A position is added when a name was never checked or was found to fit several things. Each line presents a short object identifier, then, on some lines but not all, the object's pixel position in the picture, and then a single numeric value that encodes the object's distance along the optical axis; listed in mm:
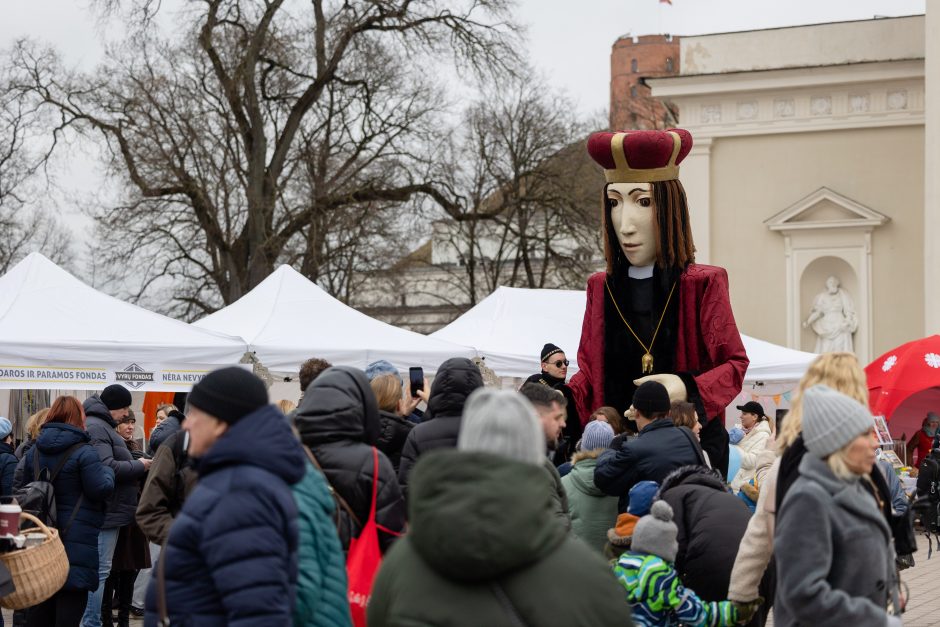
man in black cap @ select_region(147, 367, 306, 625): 3805
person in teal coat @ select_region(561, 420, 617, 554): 7324
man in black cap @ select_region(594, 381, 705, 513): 6715
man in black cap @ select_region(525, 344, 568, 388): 9417
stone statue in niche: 31312
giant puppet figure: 7391
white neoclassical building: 31703
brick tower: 81625
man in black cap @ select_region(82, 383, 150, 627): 9305
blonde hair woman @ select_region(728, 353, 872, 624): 4875
